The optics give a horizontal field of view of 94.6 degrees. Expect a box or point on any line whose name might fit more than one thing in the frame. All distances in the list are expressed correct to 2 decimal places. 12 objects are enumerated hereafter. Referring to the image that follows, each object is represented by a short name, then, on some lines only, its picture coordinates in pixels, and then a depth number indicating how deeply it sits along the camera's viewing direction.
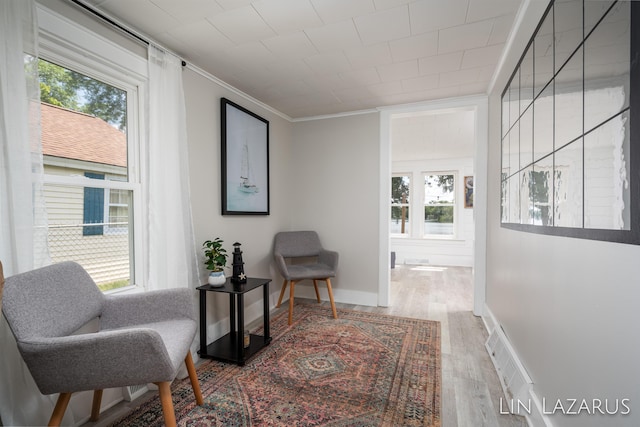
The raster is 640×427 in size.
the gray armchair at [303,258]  3.00
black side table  2.14
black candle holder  2.44
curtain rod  1.63
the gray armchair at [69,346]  1.15
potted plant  2.30
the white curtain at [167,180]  2.00
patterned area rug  1.59
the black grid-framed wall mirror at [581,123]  0.83
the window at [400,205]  6.81
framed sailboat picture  2.71
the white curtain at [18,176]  1.28
